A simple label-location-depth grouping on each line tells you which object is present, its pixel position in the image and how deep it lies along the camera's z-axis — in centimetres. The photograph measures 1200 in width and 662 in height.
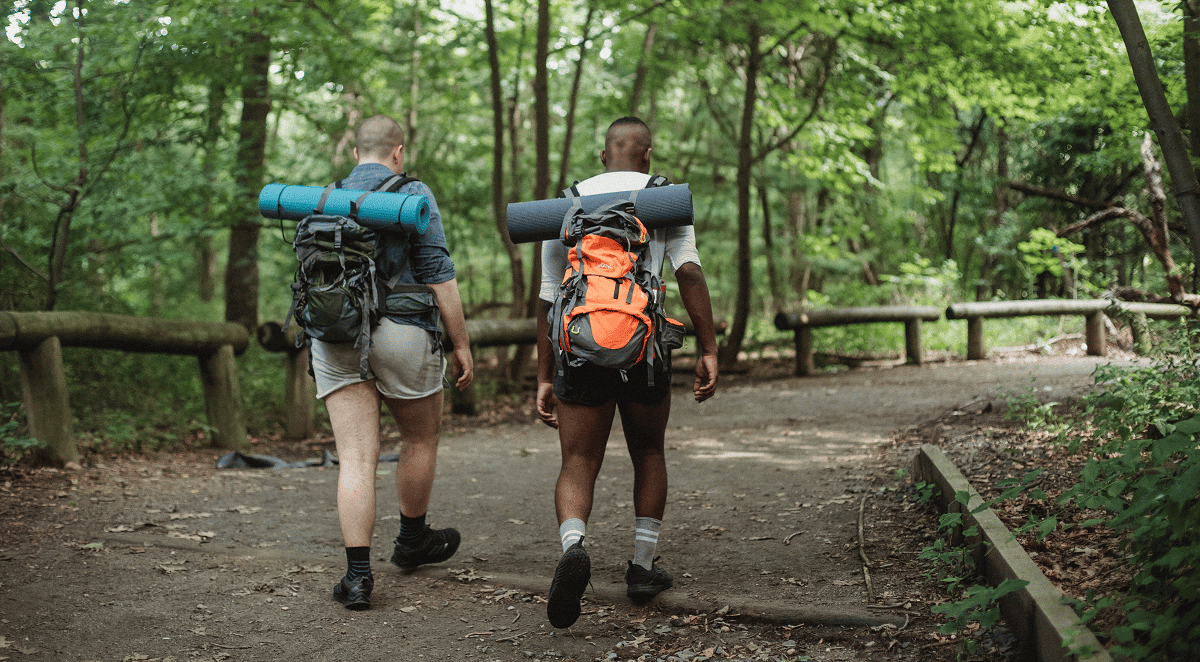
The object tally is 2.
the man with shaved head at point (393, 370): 362
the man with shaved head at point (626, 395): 330
